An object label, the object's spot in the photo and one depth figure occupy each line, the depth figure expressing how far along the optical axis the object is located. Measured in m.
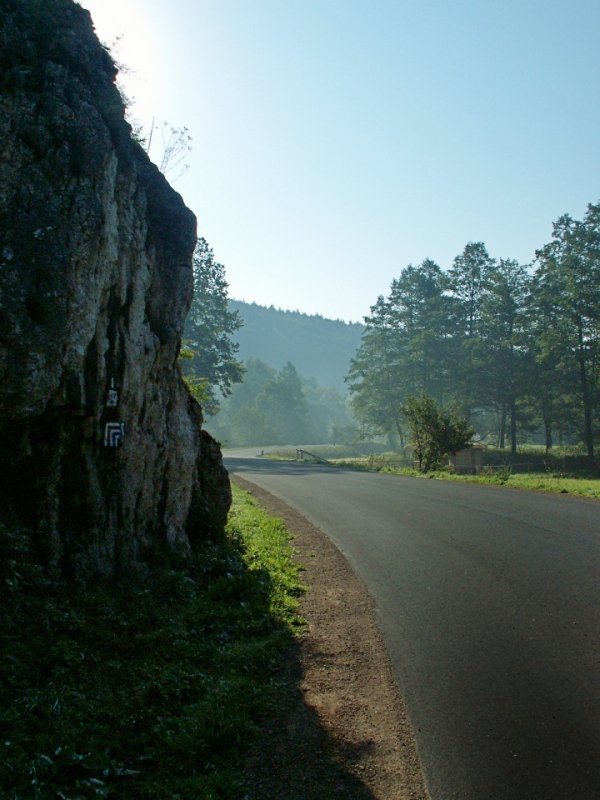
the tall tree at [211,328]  53.53
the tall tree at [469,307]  55.50
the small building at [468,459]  31.75
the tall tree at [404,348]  62.44
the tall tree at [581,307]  40.97
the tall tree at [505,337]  49.84
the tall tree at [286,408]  125.62
